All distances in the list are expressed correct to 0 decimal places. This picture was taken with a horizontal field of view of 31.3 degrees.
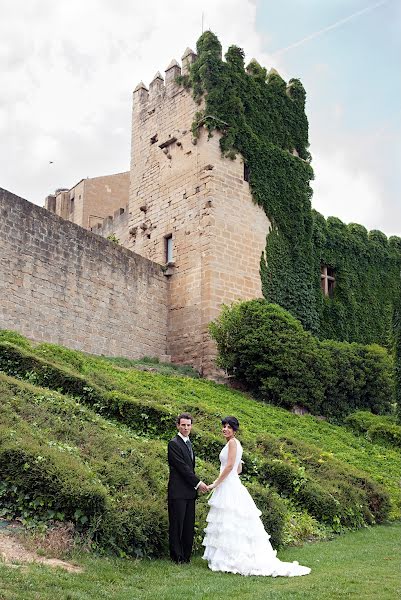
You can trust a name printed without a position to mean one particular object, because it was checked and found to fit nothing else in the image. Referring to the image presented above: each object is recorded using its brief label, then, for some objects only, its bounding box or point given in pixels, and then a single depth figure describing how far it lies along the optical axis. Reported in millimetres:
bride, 6797
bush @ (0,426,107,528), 6527
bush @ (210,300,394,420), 18531
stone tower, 20578
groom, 6891
